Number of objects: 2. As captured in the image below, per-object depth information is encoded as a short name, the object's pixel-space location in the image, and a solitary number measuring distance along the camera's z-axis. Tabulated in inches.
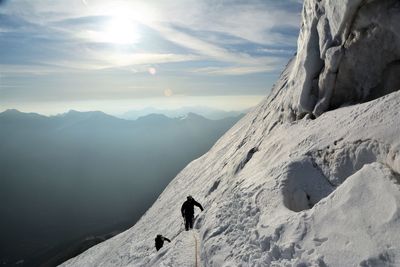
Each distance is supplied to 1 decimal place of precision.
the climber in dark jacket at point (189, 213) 771.4
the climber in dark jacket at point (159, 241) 804.9
